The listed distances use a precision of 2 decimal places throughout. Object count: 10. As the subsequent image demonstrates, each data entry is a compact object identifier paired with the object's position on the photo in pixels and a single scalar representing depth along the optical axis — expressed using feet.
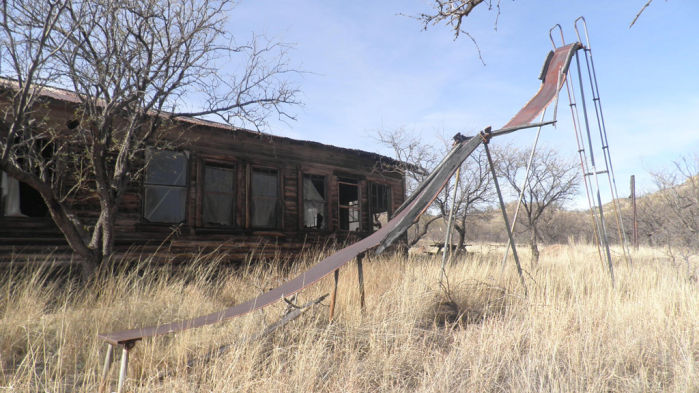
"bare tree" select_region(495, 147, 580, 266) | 54.49
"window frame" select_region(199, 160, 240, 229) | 27.14
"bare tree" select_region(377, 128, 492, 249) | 38.92
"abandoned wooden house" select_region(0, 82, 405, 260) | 21.66
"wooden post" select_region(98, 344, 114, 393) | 7.76
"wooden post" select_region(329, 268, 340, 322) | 10.36
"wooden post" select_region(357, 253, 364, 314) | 10.99
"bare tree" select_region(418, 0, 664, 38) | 12.41
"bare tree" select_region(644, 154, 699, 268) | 38.83
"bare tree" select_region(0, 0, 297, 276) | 16.17
